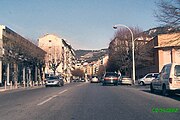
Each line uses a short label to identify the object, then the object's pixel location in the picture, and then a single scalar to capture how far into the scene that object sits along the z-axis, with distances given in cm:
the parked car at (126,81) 4731
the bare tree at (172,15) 2498
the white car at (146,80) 4397
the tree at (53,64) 7882
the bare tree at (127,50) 6269
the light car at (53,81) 4378
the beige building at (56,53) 8318
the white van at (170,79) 1903
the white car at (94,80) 7545
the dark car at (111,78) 4397
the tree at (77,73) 15905
